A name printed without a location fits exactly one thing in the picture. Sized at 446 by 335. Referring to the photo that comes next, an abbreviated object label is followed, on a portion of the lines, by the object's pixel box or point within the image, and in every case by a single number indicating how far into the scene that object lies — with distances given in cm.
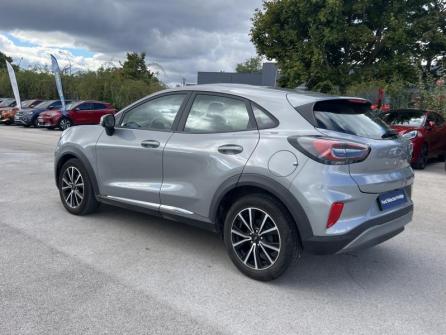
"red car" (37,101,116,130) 2111
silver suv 328
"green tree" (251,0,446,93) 1677
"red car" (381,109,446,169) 1054
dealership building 3981
